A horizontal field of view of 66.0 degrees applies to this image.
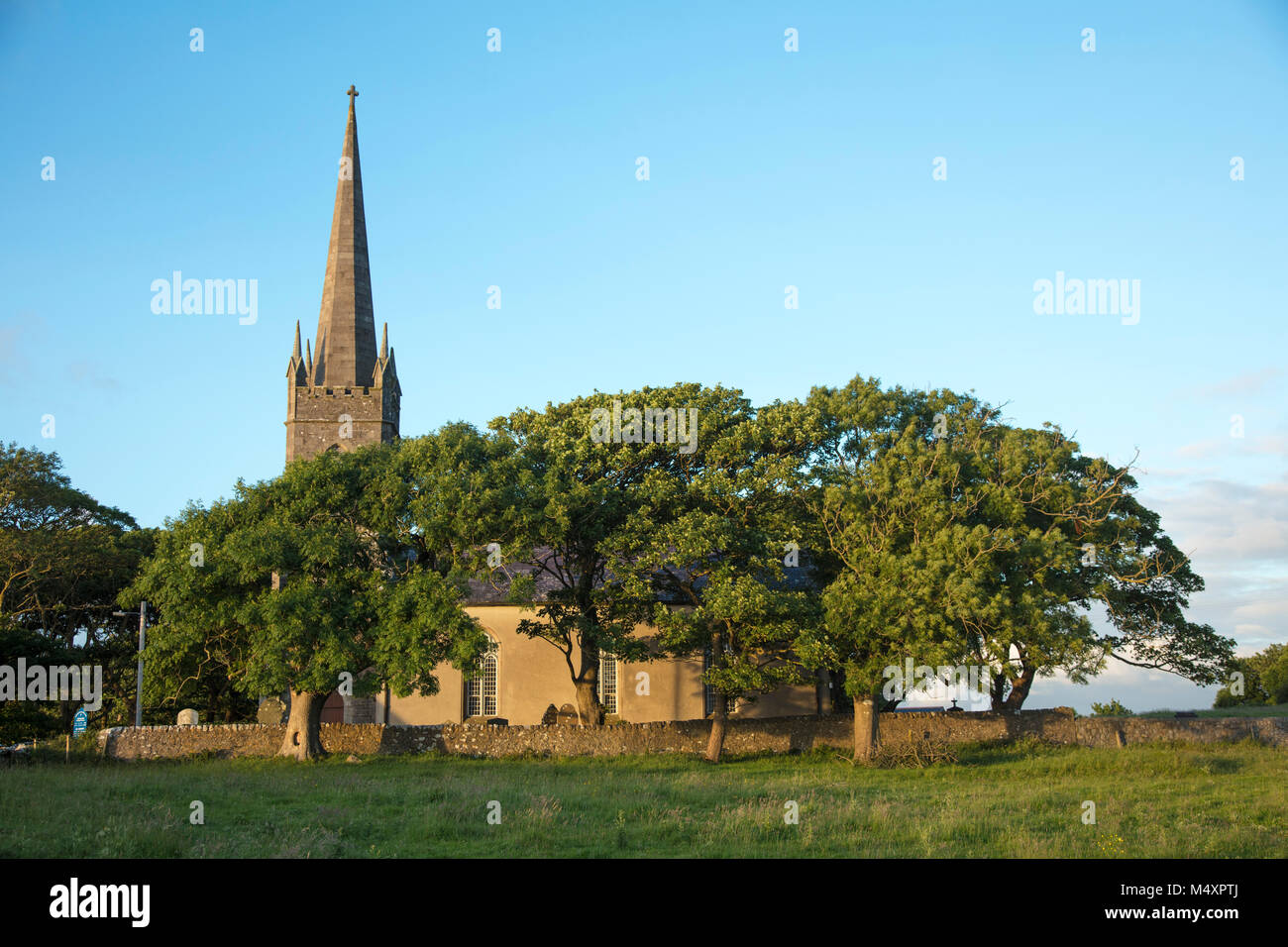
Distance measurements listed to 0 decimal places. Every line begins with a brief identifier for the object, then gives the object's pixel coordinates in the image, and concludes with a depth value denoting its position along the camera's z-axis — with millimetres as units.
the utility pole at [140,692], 34750
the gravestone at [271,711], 40094
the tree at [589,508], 31188
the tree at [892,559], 29469
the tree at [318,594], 28719
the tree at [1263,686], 58562
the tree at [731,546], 31047
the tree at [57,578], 41394
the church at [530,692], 41344
